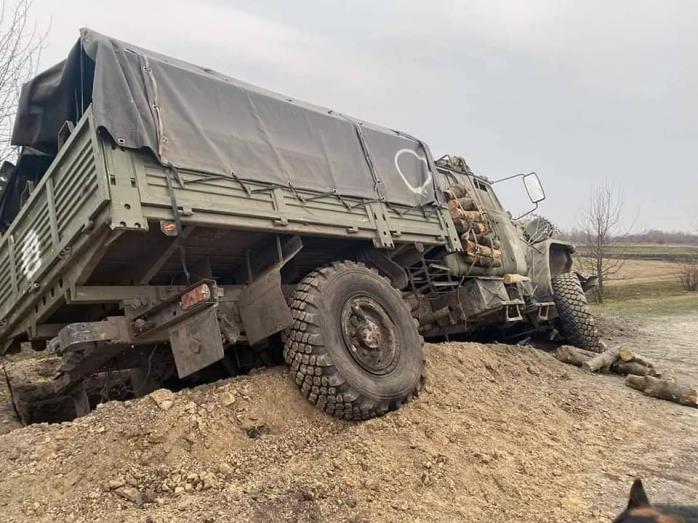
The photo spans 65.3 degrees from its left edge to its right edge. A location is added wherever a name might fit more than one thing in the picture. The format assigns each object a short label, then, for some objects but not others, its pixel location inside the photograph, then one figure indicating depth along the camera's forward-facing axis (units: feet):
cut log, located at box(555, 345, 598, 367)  23.26
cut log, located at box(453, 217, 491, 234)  21.39
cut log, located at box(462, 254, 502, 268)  21.15
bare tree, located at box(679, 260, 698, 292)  79.29
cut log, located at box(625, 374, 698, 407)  18.29
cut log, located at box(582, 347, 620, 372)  22.02
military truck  11.47
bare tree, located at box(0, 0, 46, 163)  27.68
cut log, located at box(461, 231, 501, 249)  21.21
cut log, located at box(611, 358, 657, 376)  21.63
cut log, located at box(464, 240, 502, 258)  21.03
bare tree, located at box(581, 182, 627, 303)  77.62
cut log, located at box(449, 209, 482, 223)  21.43
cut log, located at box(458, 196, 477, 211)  22.17
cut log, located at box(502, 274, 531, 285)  23.08
